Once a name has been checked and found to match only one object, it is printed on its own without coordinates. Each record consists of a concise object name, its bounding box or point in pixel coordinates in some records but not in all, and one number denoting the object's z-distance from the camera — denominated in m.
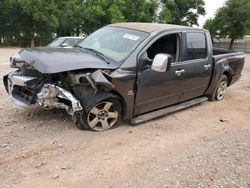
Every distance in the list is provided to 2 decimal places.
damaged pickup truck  3.10
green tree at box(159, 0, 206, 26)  24.33
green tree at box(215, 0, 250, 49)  21.53
